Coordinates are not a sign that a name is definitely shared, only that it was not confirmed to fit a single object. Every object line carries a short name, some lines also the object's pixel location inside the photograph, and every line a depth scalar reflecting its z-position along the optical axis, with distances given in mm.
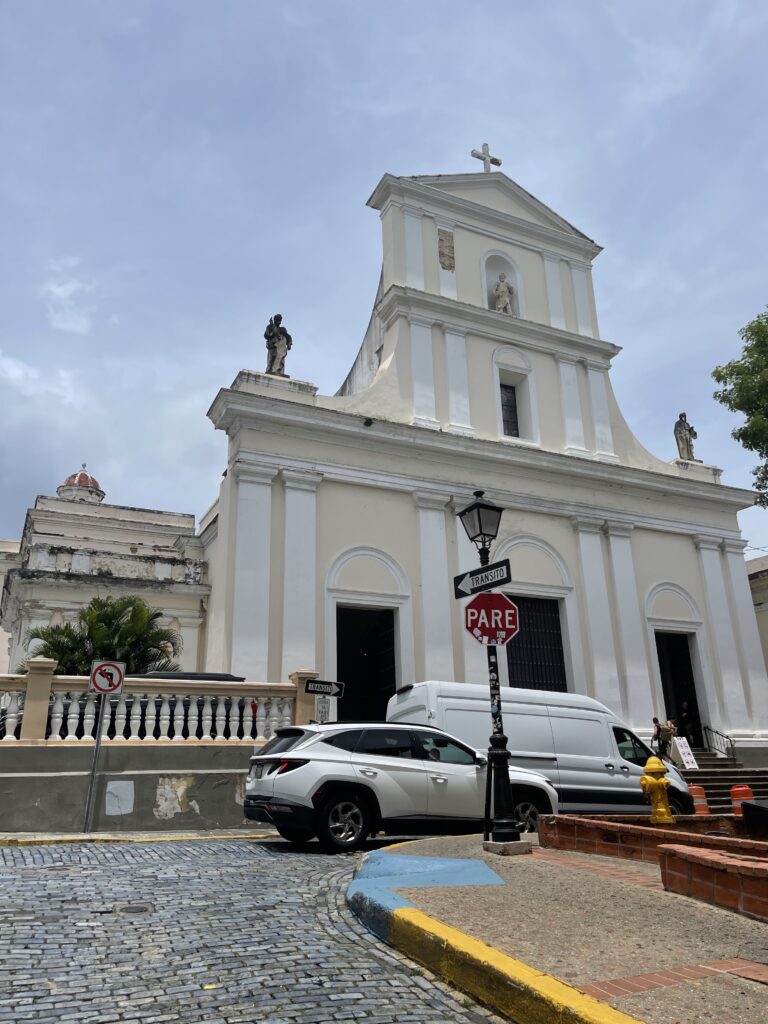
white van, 12656
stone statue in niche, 22530
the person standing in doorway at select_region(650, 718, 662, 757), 18969
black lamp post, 8461
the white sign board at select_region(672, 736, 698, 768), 18625
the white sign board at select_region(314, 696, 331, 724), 13250
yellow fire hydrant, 8530
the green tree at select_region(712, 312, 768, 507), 16859
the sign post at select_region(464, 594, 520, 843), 8875
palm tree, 15828
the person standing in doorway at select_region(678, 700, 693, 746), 21094
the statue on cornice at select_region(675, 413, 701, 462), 24559
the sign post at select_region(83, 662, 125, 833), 11023
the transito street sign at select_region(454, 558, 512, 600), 9414
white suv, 9219
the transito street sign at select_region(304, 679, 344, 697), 13070
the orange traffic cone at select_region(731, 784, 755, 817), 14289
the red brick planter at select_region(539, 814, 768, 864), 6438
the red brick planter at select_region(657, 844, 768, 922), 4863
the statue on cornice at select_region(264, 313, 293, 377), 19000
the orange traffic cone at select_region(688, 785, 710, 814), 13656
